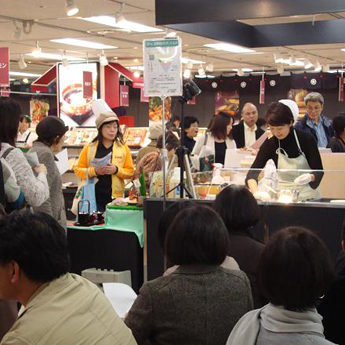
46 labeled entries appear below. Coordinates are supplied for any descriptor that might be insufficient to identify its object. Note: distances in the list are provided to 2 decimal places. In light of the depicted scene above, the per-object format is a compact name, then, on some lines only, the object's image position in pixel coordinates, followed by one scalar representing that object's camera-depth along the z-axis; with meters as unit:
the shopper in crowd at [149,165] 5.39
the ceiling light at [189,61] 16.61
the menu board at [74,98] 14.75
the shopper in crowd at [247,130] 8.32
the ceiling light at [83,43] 12.71
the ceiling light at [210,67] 16.78
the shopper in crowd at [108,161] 6.06
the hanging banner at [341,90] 19.51
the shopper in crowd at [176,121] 12.84
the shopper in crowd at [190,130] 8.77
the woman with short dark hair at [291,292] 1.85
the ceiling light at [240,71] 19.12
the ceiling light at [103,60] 14.01
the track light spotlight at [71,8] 7.55
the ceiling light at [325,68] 17.91
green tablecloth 5.30
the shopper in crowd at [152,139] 6.66
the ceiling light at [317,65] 15.94
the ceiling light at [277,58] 13.89
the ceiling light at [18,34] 9.56
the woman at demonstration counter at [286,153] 4.70
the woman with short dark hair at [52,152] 5.00
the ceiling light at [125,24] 10.11
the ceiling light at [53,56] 15.27
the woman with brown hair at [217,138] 7.73
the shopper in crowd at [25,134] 10.54
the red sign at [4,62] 10.35
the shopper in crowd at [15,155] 3.96
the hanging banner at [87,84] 14.39
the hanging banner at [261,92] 18.62
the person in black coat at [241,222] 3.11
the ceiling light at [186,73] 16.98
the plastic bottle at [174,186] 5.11
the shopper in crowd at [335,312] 2.31
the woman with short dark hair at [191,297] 2.34
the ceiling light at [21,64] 13.28
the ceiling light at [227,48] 13.62
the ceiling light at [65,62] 14.07
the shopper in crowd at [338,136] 7.08
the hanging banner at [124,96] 16.33
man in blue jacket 7.07
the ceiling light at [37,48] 12.12
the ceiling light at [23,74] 20.65
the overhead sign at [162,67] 5.15
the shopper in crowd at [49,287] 1.85
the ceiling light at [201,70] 18.08
